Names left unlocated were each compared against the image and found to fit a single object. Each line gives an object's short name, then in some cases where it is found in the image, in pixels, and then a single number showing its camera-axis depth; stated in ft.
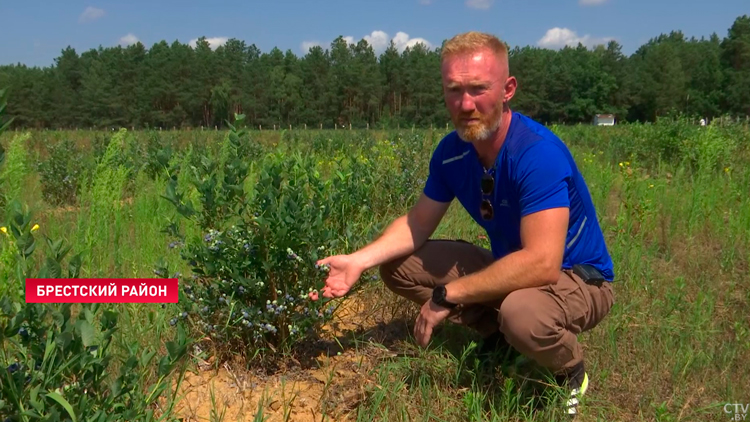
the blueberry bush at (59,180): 19.70
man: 6.45
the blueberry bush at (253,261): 7.19
